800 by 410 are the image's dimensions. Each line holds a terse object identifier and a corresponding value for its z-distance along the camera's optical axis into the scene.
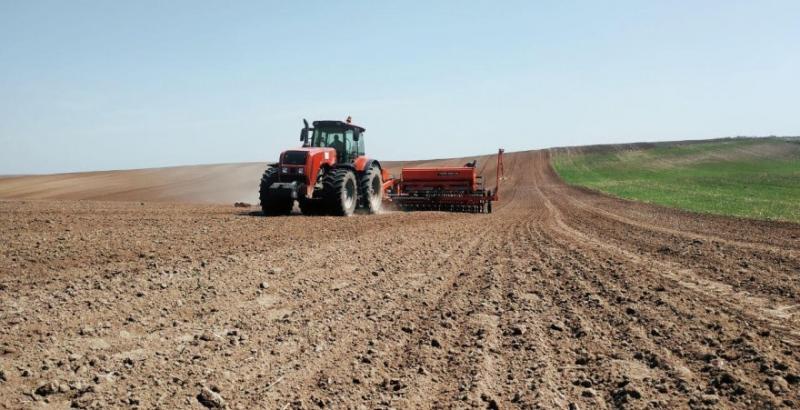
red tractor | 14.30
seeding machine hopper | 19.28
